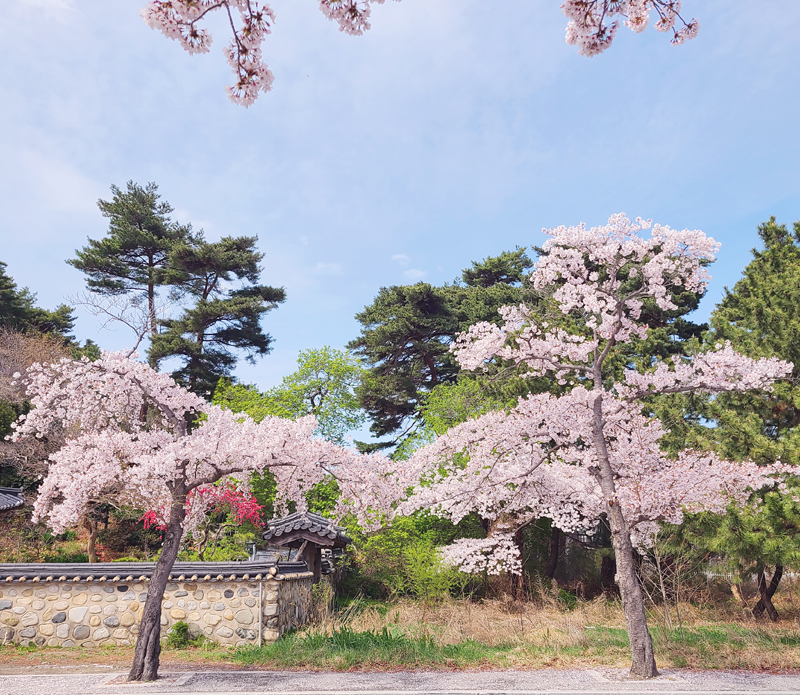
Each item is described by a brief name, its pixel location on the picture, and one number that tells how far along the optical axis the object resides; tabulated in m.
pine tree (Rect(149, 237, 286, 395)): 23.61
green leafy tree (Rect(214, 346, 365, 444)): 20.34
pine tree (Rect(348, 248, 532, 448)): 24.42
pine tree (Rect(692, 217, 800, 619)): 8.85
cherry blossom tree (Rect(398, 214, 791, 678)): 7.89
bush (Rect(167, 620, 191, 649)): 9.59
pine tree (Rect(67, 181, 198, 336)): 25.22
